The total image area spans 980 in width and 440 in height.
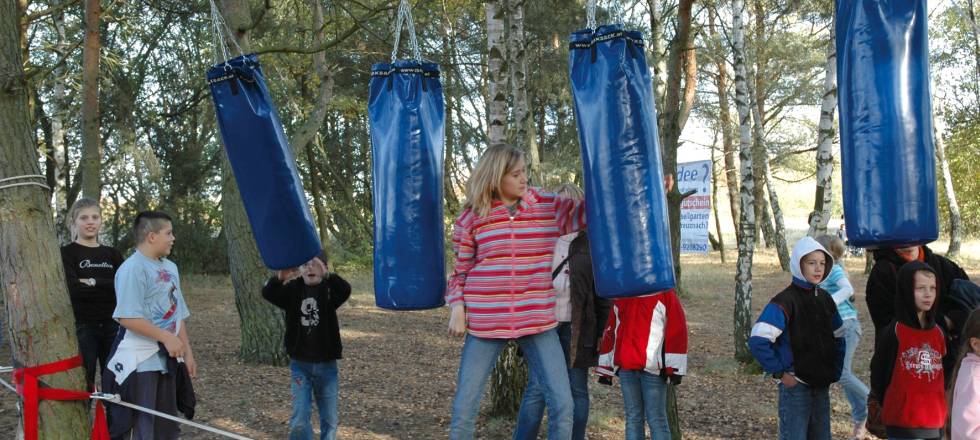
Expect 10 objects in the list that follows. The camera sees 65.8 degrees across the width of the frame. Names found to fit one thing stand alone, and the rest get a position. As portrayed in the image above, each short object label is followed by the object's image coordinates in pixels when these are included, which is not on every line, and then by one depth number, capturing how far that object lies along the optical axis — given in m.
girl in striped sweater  3.56
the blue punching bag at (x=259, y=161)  3.97
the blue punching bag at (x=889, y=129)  3.03
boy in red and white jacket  3.92
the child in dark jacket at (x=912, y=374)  3.87
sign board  17.39
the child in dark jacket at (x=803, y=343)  3.95
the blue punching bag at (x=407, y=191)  3.80
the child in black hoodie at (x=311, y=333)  4.48
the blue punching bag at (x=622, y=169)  3.30
